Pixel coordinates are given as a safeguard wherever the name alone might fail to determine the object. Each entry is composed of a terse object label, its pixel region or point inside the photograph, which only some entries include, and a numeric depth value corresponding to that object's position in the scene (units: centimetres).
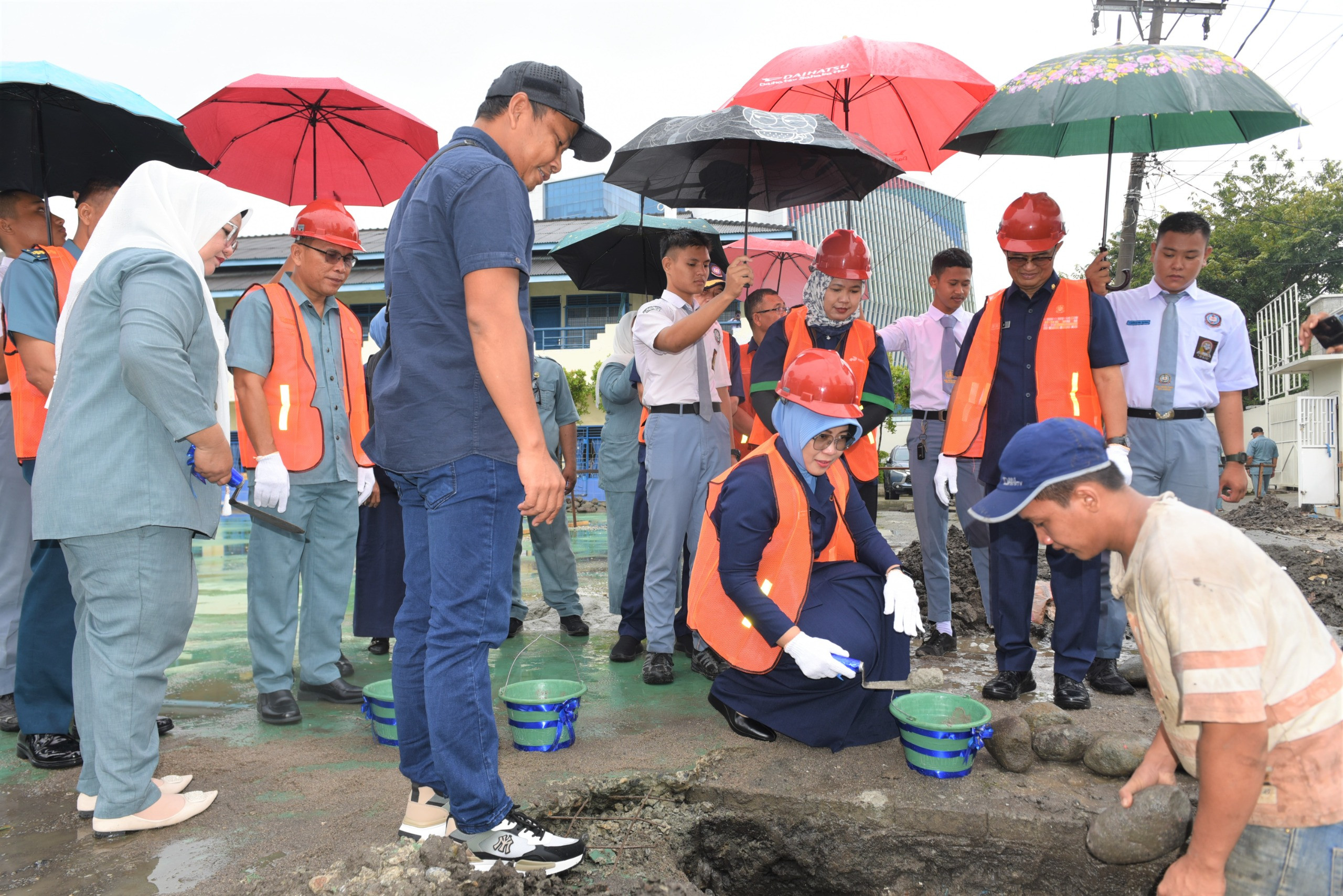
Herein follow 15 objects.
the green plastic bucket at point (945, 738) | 293
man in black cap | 220
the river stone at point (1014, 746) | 304
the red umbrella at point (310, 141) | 477
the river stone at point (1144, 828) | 242
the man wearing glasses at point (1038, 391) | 378
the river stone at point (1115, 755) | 296
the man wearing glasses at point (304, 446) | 368
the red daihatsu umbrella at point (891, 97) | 460
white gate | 1602
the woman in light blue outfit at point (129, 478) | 246
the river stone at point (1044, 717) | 322
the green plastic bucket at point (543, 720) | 320
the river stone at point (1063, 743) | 310
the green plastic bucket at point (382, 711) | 331
